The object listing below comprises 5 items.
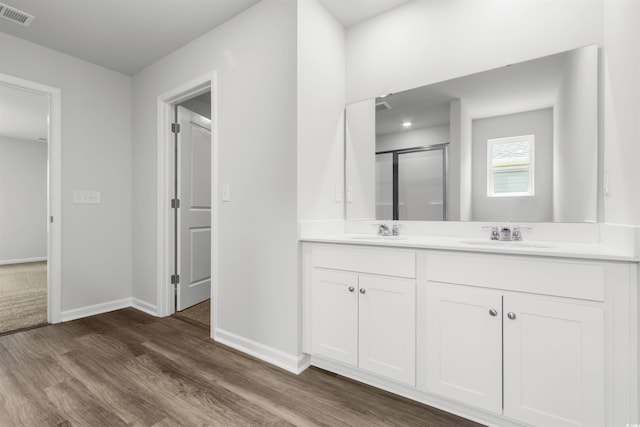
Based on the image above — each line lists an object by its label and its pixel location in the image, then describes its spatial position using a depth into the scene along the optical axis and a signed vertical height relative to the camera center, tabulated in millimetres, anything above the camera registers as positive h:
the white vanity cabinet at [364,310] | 1562 -561
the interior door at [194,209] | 2982 +31
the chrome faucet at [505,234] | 1700 -125
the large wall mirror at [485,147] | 1583 +411
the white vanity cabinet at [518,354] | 1151 -609
